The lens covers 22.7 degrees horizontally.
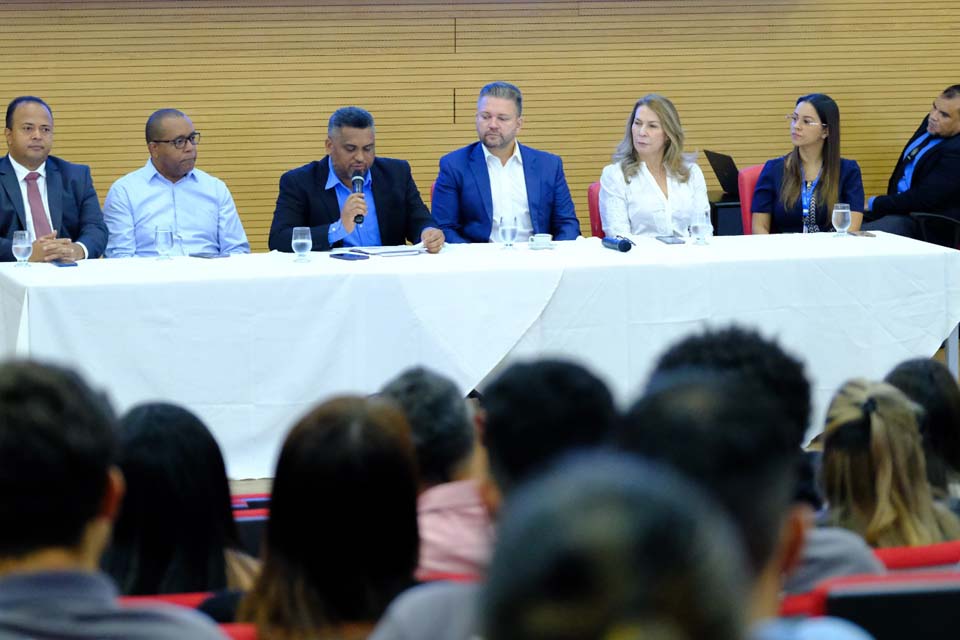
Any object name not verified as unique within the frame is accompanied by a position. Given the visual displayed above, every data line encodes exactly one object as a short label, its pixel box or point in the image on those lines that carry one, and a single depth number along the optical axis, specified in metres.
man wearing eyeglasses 9.55
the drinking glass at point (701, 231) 9.02
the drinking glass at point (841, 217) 9.15
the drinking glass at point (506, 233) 8.81
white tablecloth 7.56
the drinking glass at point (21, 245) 7.87
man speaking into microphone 9.17
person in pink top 4.21
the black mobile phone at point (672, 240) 9.10
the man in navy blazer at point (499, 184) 9.71
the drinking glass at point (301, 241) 8.18
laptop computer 12.36
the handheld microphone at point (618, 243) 8.53
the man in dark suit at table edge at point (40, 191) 9.26
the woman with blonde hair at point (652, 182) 9.90
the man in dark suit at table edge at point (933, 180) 11.36
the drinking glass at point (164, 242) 8.36
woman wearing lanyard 10.13
